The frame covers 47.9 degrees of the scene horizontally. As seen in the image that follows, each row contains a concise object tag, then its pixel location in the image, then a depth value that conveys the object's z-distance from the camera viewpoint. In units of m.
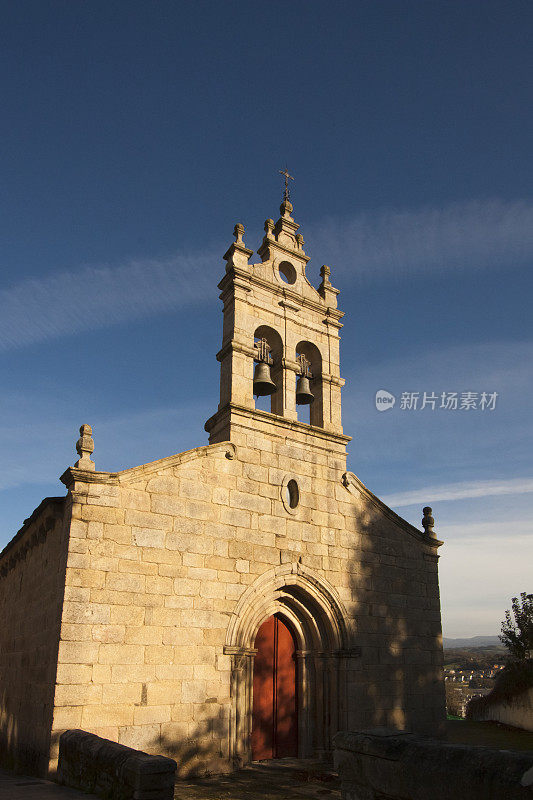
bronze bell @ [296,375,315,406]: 12.44
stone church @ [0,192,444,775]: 8.69
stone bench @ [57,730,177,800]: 5.33
